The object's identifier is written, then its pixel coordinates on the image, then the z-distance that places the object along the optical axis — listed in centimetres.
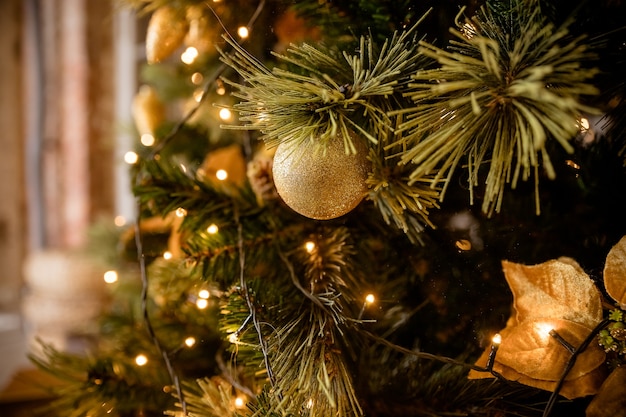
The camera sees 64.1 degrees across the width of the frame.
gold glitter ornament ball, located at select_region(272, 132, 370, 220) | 32
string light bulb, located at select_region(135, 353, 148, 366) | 49
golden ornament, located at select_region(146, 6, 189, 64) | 52
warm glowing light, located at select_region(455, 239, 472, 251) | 39
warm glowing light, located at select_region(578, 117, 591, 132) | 32
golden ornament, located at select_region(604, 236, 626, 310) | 32
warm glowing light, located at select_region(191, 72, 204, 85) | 70
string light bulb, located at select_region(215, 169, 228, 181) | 55
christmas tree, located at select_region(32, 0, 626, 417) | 30
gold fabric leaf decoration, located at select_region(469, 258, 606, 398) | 33
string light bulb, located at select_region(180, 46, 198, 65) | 51
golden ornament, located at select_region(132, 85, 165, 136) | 80
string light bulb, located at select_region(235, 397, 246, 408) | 41
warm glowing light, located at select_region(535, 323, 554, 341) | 33
